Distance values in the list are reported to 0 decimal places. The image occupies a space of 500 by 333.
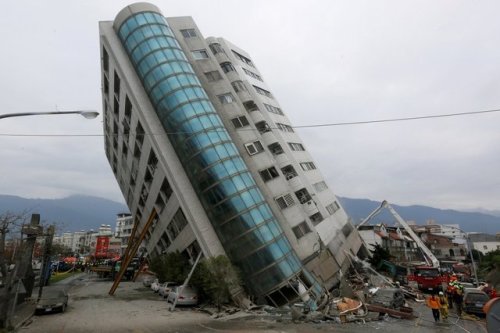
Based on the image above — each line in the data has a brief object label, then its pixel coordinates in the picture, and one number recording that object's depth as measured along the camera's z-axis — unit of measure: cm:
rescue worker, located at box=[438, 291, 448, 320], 2014
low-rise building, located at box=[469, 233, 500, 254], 11774
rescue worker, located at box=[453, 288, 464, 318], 2231
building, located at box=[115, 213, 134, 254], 14129
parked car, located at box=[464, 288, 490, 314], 2173
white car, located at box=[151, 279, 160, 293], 3725
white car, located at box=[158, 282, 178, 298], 3133
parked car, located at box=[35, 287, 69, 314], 2228
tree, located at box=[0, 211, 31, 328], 1609
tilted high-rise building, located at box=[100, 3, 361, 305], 2911
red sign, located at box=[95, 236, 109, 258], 10466
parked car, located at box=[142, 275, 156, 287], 4388
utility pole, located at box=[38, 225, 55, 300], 3400
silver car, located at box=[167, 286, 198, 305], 2559
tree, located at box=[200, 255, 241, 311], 2402
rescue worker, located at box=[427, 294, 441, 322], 1938
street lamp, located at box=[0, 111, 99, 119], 1188
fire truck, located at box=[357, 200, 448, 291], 3206
